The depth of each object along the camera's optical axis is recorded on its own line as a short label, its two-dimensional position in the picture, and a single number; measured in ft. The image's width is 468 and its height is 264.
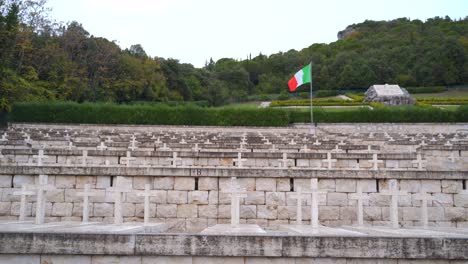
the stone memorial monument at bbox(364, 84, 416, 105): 168.25
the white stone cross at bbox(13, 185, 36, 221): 18.92
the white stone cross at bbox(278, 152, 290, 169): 35.62
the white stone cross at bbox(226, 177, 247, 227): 17.94
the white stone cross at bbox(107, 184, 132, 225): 18.60
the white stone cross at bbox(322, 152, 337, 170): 35.60
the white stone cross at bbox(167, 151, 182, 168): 36.27
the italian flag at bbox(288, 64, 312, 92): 114.86
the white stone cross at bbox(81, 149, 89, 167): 35.04
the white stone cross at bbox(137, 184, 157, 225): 19.63
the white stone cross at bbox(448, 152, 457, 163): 42.30
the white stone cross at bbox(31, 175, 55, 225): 18.47
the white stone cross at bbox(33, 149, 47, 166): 33.40
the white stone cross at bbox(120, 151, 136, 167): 35.63
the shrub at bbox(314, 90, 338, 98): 255.15
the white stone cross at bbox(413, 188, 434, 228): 19.06
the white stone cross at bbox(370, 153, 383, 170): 35.34
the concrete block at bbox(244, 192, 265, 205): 25.94
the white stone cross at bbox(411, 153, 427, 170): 36.36
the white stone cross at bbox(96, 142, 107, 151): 42.96
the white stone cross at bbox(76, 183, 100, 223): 20.00
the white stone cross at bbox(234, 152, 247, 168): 34.26
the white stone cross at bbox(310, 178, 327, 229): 17.26
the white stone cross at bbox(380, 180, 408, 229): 18.63
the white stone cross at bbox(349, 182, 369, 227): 19.53
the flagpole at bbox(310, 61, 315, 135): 110.22
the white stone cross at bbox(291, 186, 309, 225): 18.99
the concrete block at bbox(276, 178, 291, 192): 26.03
